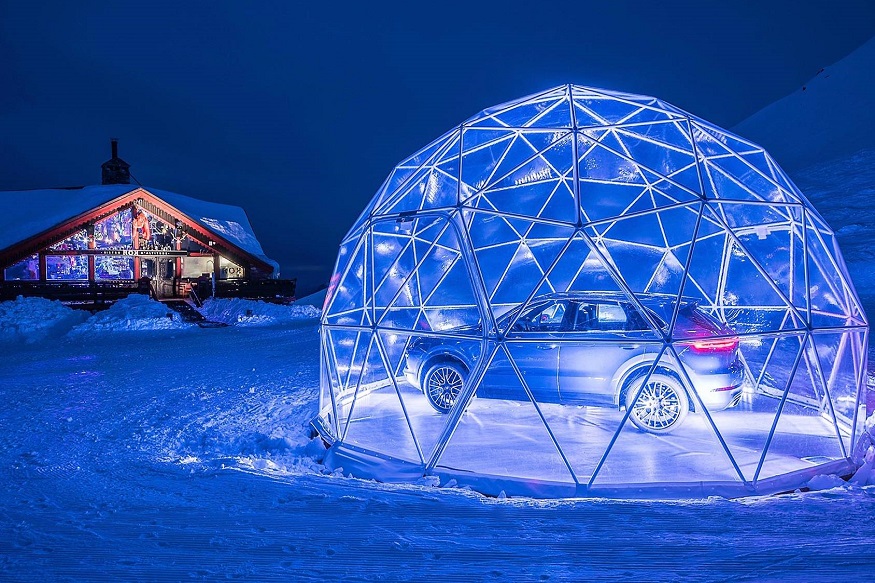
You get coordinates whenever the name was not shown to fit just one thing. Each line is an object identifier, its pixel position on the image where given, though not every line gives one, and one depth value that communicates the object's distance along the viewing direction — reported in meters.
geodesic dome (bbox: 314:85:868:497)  5.20
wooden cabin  22.84
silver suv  6.23
